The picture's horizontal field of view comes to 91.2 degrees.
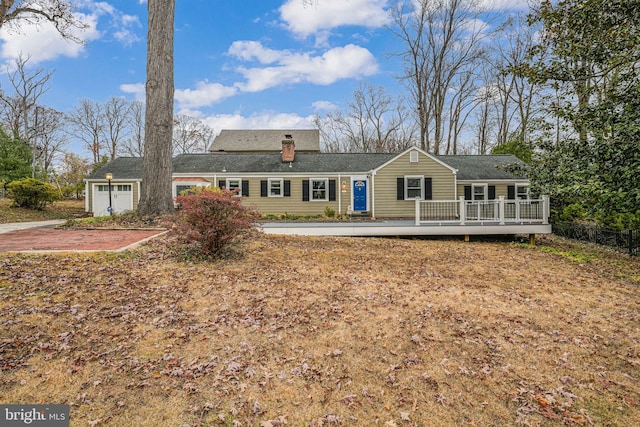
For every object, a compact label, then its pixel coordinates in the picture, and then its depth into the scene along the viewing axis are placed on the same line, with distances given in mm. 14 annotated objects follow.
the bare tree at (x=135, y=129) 36906
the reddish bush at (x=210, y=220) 6336
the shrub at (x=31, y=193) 17531
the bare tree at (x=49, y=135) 30642
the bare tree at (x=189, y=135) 39438
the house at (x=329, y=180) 16906
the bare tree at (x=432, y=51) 22000
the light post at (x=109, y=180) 16609
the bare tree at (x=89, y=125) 34750
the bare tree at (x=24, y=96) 27469
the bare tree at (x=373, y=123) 30734
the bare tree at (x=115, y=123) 36062
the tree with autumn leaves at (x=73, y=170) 33281
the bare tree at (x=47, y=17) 12875
